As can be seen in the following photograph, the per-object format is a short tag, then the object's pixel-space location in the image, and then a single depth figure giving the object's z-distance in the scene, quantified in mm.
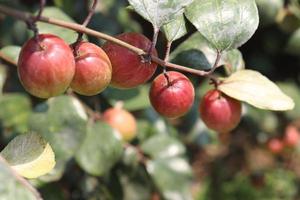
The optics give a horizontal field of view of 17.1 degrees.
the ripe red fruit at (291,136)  1030
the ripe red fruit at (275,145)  1061
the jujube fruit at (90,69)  508
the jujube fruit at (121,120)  772
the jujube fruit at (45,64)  489
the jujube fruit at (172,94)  546
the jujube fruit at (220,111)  573
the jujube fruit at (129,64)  524
